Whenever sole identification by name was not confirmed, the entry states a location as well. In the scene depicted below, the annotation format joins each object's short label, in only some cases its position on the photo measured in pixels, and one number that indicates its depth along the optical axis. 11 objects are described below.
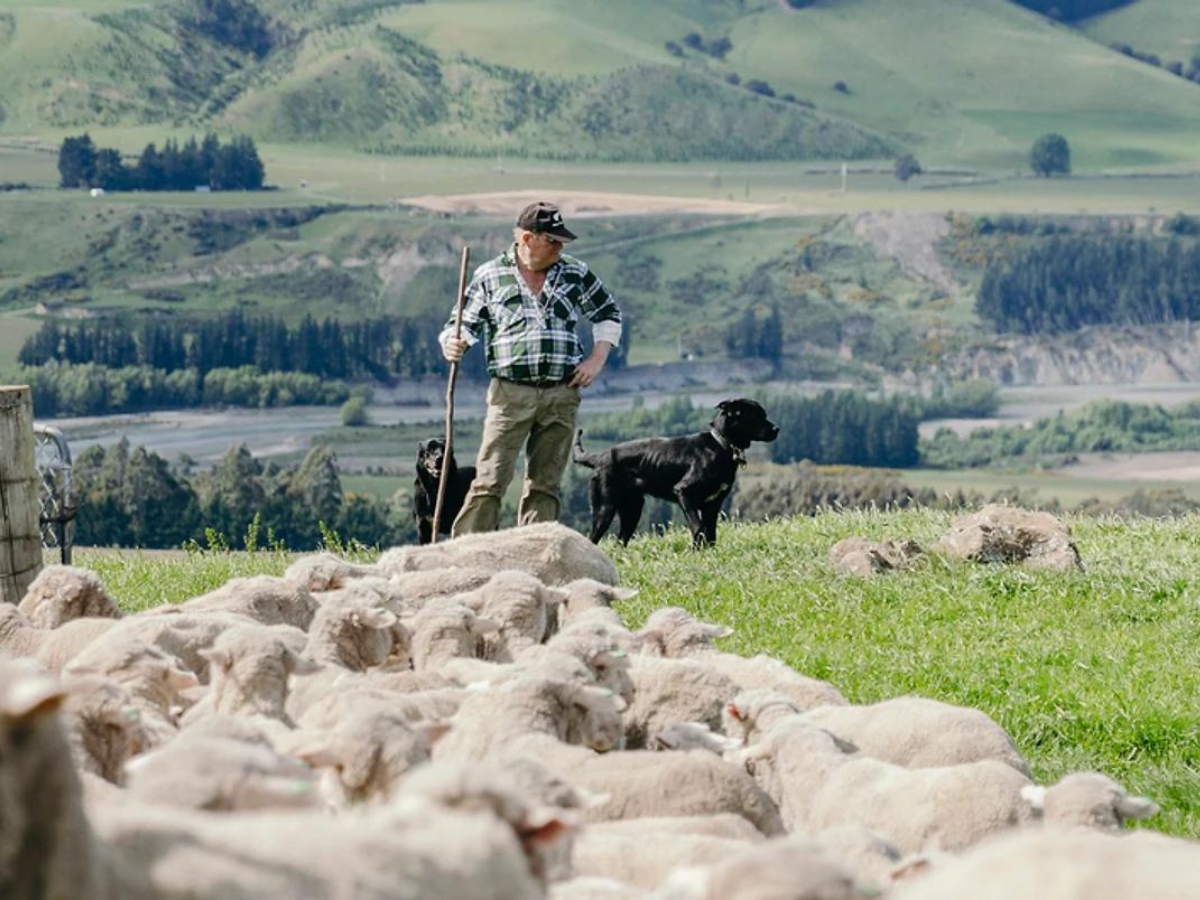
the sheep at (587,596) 16.51
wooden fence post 18.89
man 23.67
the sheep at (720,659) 14.22
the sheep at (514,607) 14.90
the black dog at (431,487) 26.71
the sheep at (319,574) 16.43
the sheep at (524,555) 18.82
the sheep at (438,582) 17.21
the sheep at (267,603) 15.65
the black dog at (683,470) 27.64
